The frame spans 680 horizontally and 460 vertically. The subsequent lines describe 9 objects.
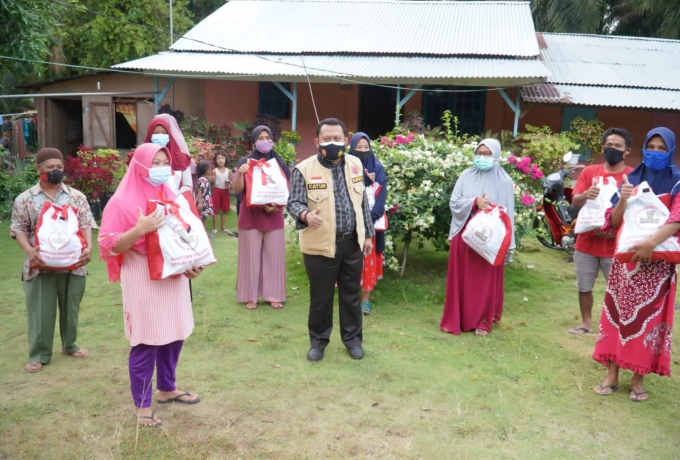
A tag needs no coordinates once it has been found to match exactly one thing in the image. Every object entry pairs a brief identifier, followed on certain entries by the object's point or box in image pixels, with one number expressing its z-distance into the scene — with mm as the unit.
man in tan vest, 4629
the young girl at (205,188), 9188
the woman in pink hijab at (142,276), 3439
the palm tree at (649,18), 21328
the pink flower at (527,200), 6715
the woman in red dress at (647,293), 4066
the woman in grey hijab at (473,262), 5512
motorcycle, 8086
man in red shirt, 4895
